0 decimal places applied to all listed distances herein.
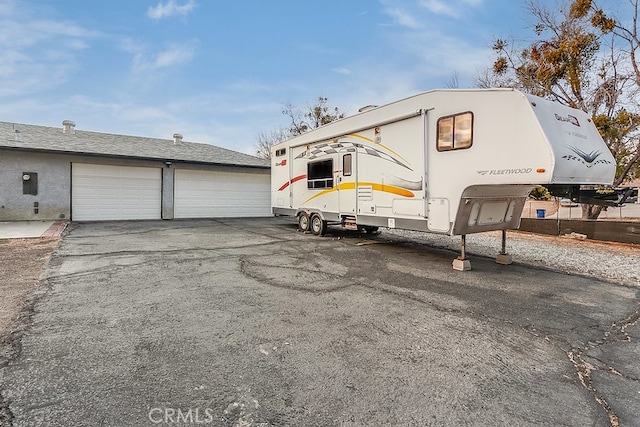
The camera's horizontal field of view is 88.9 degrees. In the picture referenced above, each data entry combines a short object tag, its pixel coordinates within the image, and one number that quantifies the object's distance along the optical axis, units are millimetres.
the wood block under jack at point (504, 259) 6734
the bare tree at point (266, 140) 35375
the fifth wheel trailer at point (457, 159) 4926
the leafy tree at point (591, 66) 10039
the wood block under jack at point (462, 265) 6094
